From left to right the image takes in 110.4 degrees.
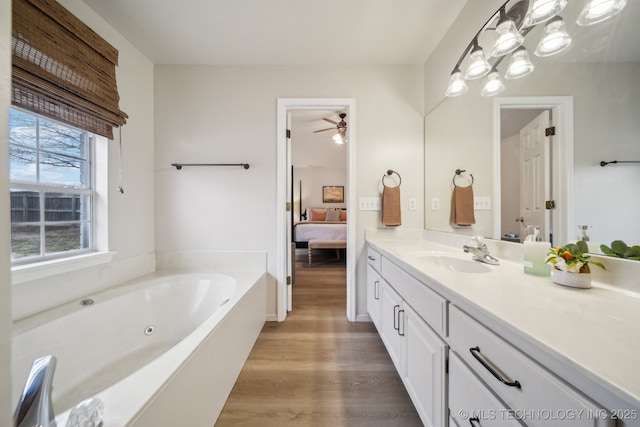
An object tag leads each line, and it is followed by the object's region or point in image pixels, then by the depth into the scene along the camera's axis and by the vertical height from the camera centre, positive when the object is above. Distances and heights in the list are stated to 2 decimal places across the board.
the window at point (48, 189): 1.20 +0.15
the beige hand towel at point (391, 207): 1.96 +0.05
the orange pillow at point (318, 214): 6.07 -0.03
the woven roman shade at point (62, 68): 1.05 +0.79
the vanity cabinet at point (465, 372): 0.47 -0.47
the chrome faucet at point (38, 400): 0.50 -0.43
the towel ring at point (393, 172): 2.01 +0.36
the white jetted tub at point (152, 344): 0.74 -0.66
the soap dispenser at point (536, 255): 0.91 -0.18
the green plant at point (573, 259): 0.77 -0.17
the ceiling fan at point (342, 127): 3.20 +1.35
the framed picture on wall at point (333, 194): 6.45 +0.55
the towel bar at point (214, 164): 2.00 +0.44
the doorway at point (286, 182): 2.00 +0.28
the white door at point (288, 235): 2.13 -0.21
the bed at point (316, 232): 4.30 -0.37
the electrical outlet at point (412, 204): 2.04 +0.08
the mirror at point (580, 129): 0.78 +0.34
